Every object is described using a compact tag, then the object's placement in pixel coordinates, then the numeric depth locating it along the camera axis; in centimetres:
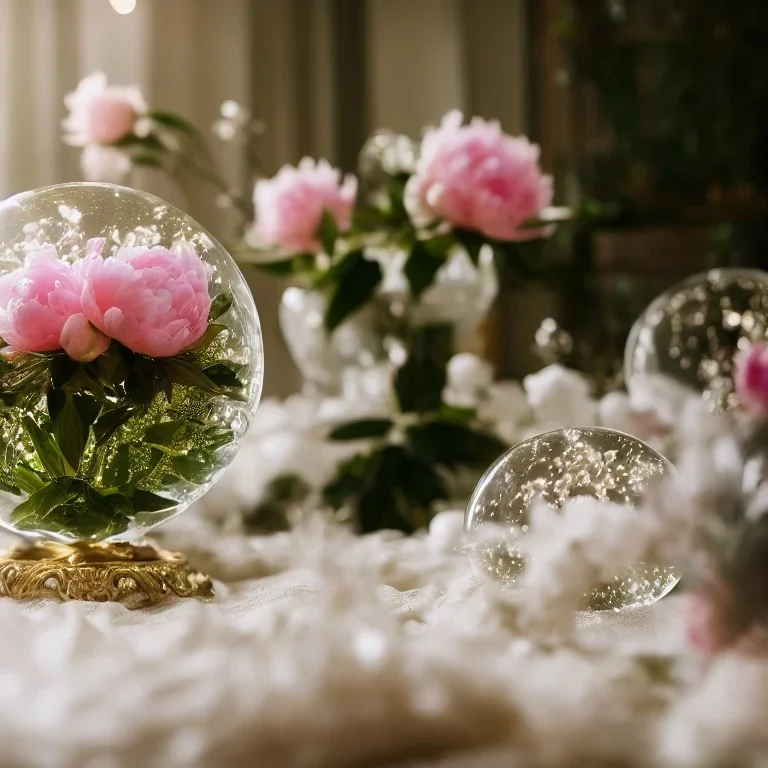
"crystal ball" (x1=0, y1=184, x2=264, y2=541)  112
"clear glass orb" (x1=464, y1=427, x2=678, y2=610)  114
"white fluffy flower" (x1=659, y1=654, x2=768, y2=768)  76
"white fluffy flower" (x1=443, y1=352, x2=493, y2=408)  165
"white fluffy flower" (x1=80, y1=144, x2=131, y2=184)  172
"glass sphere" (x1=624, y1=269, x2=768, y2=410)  140
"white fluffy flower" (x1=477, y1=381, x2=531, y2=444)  164
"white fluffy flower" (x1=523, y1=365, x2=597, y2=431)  154
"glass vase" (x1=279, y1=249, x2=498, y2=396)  161
